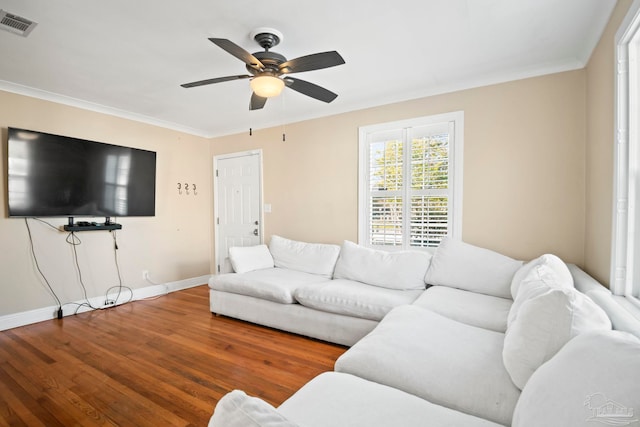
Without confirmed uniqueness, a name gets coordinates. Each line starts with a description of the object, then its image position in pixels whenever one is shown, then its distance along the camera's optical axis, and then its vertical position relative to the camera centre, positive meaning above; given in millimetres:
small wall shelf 3463 -269
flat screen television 3143 +331
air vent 2023 +1283
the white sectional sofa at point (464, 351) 705 -745
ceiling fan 2062 +1008
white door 4695 +65
